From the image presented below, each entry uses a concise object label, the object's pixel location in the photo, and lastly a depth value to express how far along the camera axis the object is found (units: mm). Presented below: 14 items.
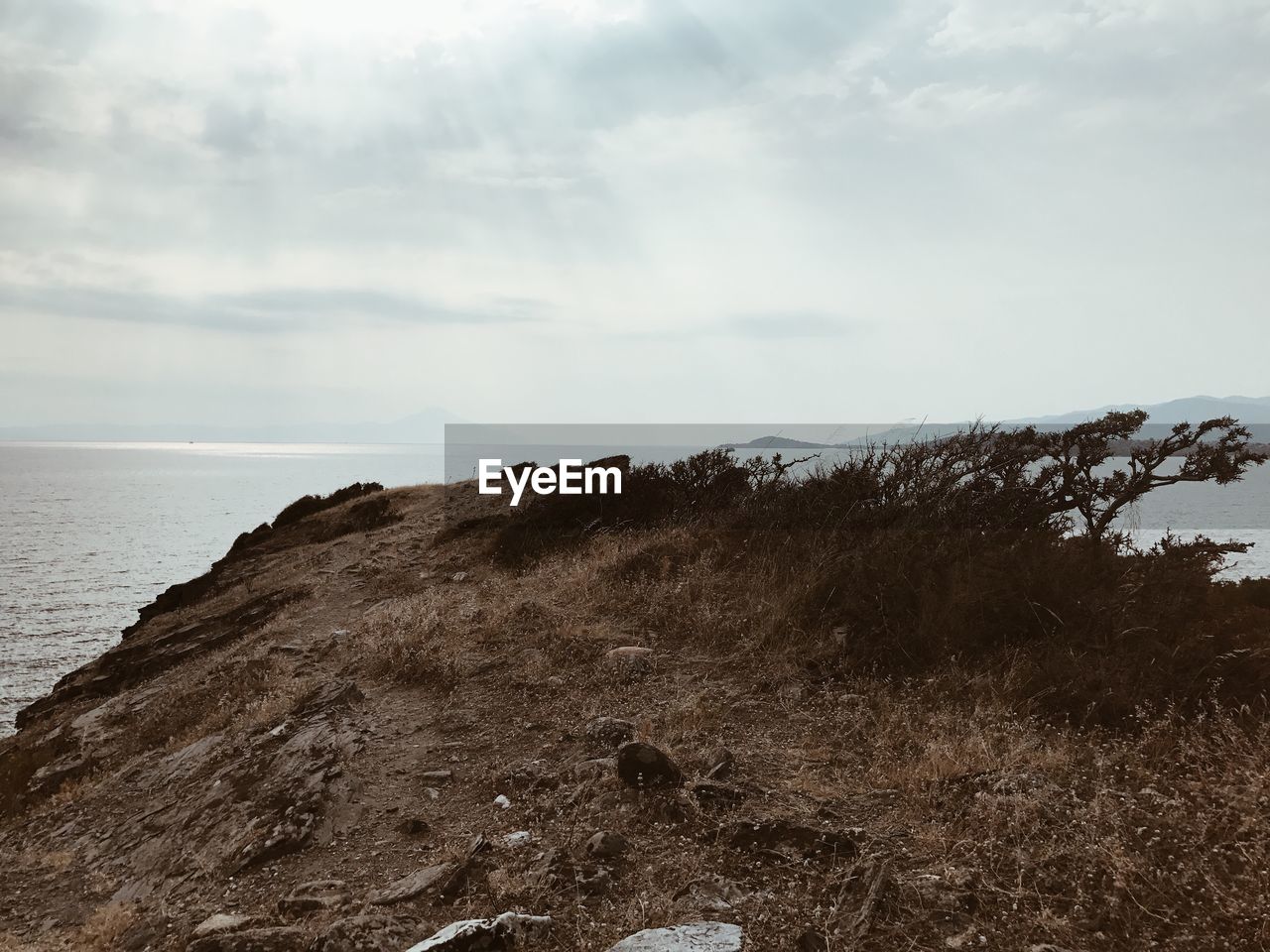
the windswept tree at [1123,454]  12680
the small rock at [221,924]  4891
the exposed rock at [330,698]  8297
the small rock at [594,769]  6094
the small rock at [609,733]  6781
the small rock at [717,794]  5496
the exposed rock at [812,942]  3984
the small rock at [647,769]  5762
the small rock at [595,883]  4641
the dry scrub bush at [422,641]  9148
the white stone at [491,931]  4223
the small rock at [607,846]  4941
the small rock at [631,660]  8398
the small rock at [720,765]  5906
